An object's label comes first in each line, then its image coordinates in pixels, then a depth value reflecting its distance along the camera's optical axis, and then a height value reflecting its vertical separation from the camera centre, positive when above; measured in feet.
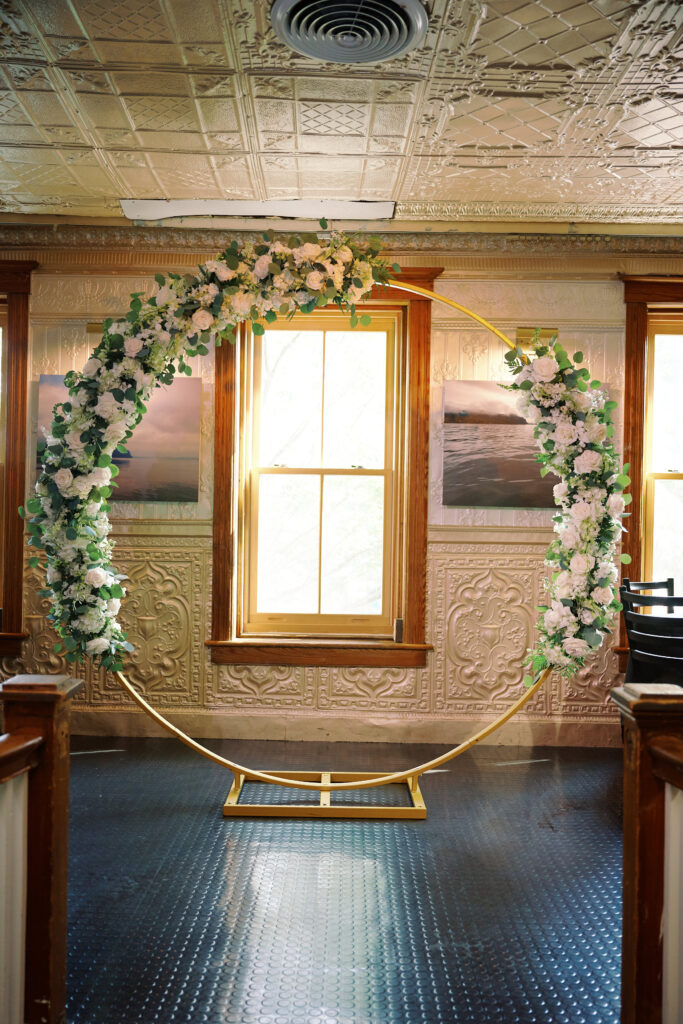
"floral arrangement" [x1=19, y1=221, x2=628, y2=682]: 11.59 +0.73
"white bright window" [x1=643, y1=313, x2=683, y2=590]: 17.30 +1.32
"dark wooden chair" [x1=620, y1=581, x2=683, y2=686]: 13.01 -2.16
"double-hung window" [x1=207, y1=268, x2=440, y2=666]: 17.34 +0.66
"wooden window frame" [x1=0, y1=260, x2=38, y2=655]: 16.93 +0.77
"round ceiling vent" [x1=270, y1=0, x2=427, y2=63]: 8.45 +5.31
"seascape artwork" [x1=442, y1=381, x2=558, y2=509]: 16.70 +0.99
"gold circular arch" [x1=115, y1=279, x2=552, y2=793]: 12.01 -3.82
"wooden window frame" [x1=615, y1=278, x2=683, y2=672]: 16.74 +2.86
